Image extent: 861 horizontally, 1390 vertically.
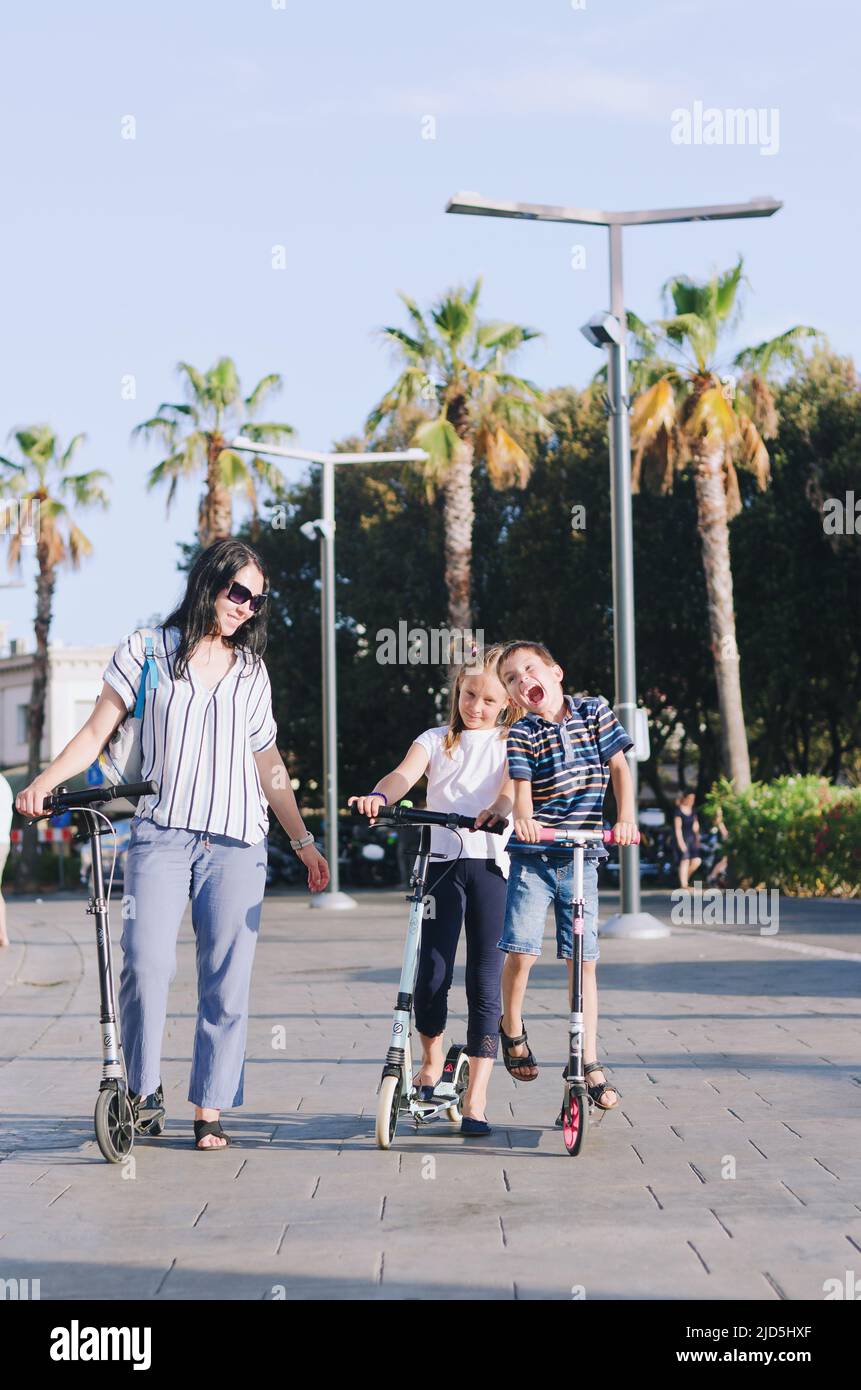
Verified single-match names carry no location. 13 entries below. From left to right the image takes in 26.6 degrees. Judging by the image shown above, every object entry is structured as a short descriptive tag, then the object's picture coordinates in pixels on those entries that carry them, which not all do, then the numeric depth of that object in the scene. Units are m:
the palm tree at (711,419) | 26.72
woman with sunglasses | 5.84
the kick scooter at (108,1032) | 5.64
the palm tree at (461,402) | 30.02
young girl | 6.31
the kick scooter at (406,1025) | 5.90
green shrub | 23.02
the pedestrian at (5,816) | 10.57
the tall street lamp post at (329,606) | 26.22
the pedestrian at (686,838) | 26.72
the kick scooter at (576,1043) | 5.75
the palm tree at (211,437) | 35.47
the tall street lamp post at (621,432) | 16.30
